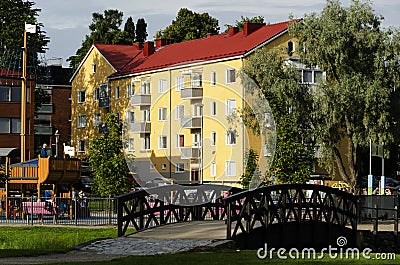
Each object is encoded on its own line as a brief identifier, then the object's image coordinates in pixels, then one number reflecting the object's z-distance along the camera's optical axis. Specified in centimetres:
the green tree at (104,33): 11294
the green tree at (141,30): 13988
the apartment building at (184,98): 7081
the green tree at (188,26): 10844
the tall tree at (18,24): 8538
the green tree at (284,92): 6494
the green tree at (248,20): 10626
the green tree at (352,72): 6625
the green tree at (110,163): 5600
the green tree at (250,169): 5516
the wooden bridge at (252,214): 3011
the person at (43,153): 5179
